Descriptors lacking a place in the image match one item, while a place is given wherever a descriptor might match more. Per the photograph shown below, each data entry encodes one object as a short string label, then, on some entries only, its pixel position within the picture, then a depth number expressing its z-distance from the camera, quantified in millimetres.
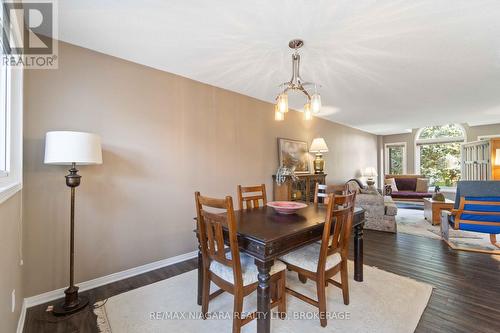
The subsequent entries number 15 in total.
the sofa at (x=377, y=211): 4203
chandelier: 2111
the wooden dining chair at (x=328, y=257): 1740
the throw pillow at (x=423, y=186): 7043
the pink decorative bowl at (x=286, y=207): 2182
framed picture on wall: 4464
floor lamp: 1832
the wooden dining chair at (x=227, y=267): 1544
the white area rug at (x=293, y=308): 1761
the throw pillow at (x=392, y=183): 7394
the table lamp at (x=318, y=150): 4816
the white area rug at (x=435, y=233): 3531
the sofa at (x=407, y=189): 6729
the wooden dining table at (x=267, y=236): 1496
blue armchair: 3105
